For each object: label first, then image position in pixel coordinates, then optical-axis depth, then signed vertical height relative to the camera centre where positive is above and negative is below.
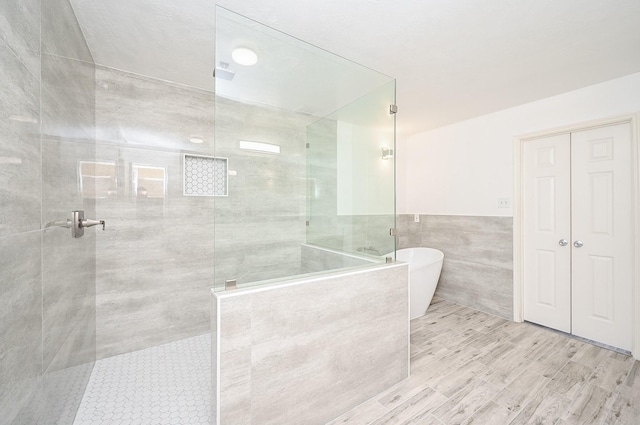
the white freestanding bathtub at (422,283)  2.82 -0.81
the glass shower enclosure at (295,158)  1.47 +0.41
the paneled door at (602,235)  2.24 -0.21
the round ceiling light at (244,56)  1.46 +0.91
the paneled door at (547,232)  2.60 -0.20
